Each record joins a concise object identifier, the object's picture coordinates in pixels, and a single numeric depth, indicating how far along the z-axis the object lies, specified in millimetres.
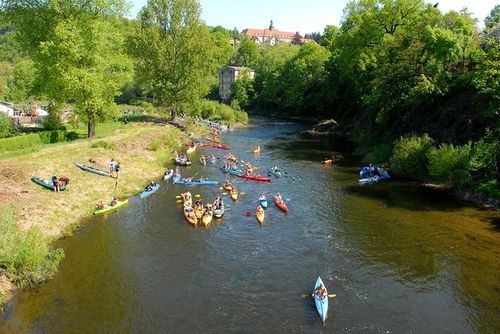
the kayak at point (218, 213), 33188
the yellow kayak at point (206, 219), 31859
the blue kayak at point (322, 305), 20327
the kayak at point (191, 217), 31812
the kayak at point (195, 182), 42594
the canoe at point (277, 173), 45938
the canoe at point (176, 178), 43106
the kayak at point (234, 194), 37750
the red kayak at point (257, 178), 43944
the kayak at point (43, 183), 34281
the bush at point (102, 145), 45000
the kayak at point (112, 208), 33500
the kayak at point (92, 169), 40000
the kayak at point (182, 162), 50625
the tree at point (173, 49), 67062
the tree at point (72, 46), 43281
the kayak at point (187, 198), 34928
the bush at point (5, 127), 46969
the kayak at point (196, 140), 66344
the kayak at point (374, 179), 43353
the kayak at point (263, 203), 35659
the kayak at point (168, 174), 43650
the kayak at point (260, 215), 32403
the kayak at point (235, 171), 46381
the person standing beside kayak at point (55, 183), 34031
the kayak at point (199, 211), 32656
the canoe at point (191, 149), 59356
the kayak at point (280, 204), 35034
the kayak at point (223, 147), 62088
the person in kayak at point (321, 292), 21328
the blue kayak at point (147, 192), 38225
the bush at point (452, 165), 36312
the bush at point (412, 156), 42594
